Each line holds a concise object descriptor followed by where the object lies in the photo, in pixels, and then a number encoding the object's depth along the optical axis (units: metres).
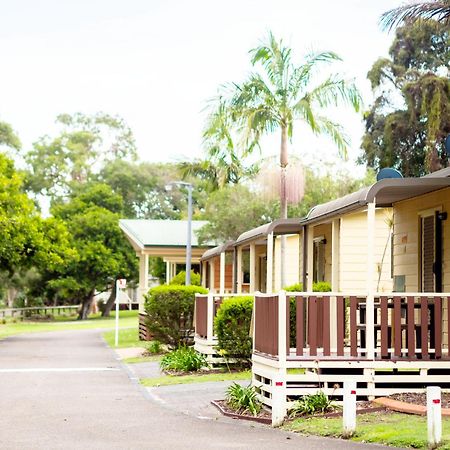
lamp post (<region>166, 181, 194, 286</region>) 35.59
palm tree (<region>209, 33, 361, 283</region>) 30.92
